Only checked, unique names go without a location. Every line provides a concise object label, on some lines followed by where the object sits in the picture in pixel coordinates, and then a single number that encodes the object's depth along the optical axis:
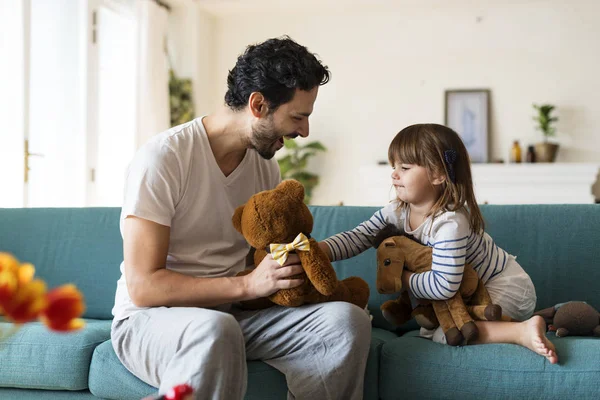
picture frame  6.50
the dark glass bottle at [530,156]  6.25
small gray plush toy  1.80
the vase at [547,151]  6.19
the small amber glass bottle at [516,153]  6.29
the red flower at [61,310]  0.58
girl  1.78
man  1.43
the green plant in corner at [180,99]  6.59
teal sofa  1.57
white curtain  5.85
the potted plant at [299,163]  6.70
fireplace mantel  6.05
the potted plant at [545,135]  6.19
